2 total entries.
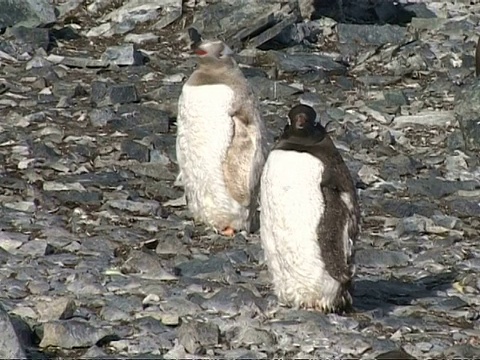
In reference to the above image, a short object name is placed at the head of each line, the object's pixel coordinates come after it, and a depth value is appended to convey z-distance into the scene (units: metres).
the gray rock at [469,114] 19.67
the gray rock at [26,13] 24.30
